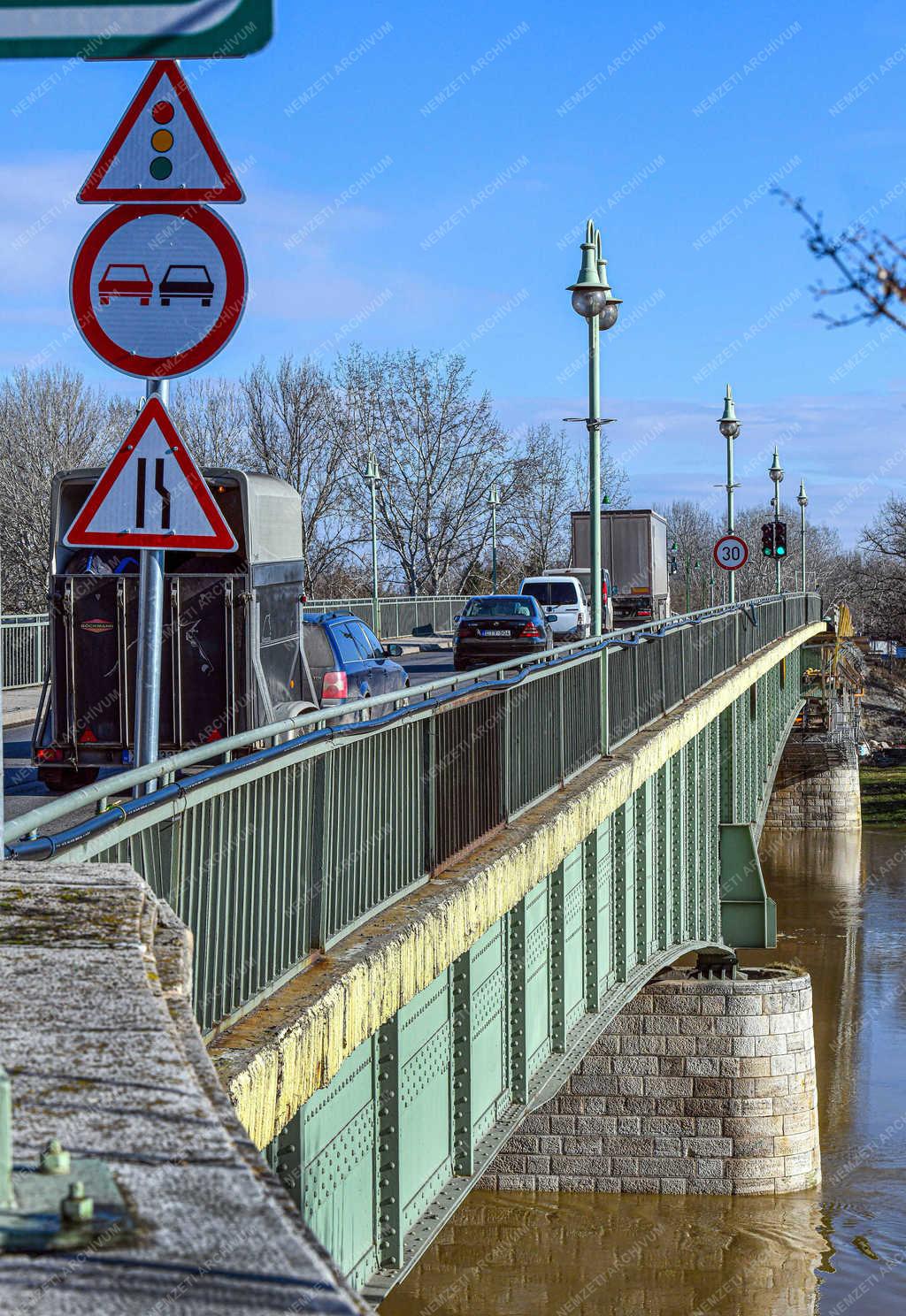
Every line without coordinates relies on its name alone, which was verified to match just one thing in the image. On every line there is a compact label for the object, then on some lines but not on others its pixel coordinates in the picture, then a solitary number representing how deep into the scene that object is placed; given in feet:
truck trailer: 43.57
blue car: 56.75
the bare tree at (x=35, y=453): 184.55
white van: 125.80
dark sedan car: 100.68
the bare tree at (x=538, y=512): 230.68
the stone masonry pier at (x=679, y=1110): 68.18
